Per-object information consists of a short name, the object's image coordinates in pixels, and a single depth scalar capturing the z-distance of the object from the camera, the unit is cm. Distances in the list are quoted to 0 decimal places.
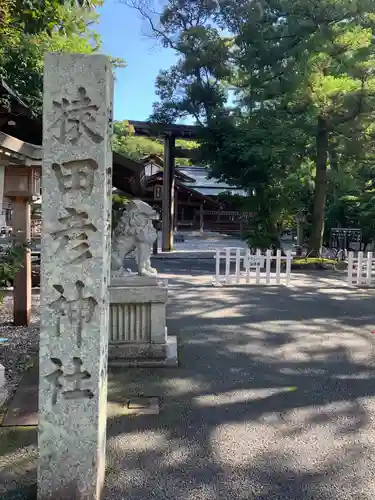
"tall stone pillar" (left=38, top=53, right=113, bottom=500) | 238
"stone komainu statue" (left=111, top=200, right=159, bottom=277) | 518
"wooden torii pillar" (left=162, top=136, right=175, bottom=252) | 1848
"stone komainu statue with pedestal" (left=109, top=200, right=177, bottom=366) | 502
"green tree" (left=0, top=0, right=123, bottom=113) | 452
